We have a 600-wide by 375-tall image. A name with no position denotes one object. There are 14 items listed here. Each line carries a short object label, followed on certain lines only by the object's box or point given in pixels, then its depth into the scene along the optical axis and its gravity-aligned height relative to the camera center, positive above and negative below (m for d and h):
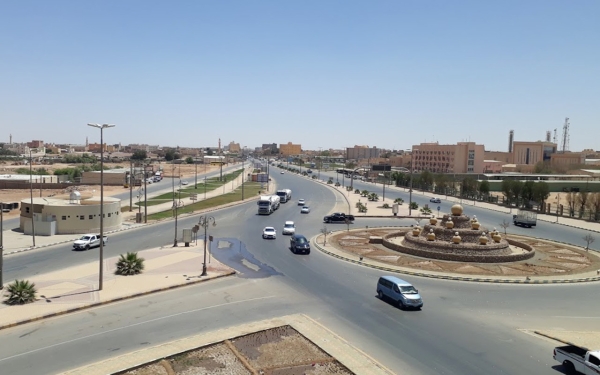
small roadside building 42.99 -7.32
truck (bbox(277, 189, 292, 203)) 76.19 -7.66
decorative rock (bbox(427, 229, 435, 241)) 37.00 -6.49
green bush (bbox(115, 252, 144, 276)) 28.30 -7.57
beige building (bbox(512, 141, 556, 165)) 184.50 +2.86
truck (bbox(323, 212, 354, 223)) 54.80 -7.93
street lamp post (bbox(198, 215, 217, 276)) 28.03 -7.54
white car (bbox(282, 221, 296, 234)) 44.97 -7.77
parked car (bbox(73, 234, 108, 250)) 36.06 -8.04
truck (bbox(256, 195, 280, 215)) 59.44 -7.43
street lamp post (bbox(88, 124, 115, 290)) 23.46 -5.10
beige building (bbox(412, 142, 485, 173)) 135.00 -0.45
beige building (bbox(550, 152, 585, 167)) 170.88 +1.00
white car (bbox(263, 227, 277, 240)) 42.31 -7.81
